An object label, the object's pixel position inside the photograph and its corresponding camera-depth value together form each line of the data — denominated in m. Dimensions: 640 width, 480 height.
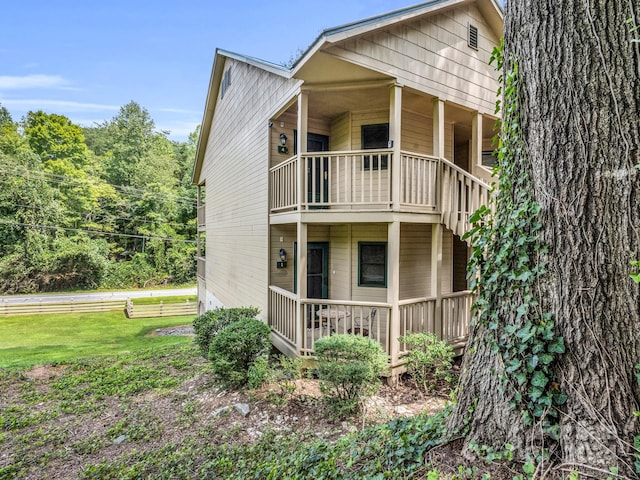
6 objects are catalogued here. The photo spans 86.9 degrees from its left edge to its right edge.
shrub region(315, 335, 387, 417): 5.30
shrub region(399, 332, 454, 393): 6.11
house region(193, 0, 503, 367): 6.47
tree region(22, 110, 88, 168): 32.50
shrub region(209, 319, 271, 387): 6.64
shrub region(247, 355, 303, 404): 6.13
